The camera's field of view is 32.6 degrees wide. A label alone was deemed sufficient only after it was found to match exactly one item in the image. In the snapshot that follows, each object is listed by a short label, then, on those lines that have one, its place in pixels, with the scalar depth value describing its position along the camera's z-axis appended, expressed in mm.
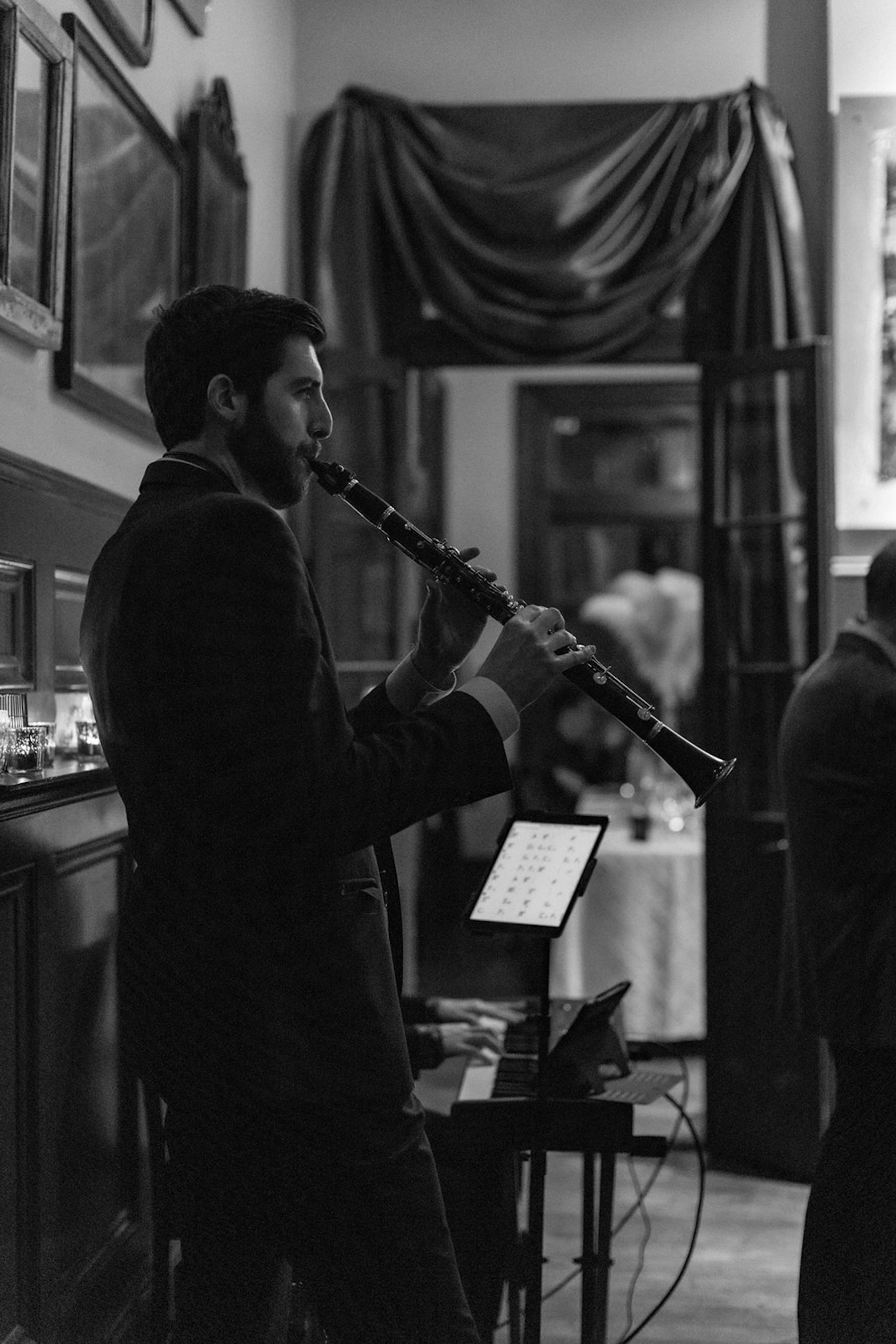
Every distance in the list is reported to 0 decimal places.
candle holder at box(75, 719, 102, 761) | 2486
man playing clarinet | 1520
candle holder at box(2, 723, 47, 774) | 2061
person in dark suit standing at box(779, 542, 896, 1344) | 2572
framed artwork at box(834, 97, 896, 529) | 4422
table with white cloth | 5184
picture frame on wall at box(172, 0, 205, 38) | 3402
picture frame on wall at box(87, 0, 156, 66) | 2754
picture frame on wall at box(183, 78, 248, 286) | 3473
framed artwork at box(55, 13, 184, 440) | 2631
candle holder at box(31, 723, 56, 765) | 2203
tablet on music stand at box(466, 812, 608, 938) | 2229
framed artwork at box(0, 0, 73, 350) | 2189
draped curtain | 4500
